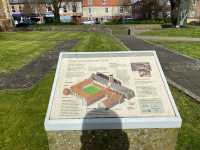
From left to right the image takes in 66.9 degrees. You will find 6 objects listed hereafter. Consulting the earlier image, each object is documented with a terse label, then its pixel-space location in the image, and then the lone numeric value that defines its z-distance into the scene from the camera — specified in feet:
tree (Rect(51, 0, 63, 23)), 112.54
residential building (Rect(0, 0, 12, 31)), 73.90
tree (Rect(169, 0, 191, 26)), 86.87
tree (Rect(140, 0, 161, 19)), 125.04
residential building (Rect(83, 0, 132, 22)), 153.28
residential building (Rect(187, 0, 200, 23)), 129.15
